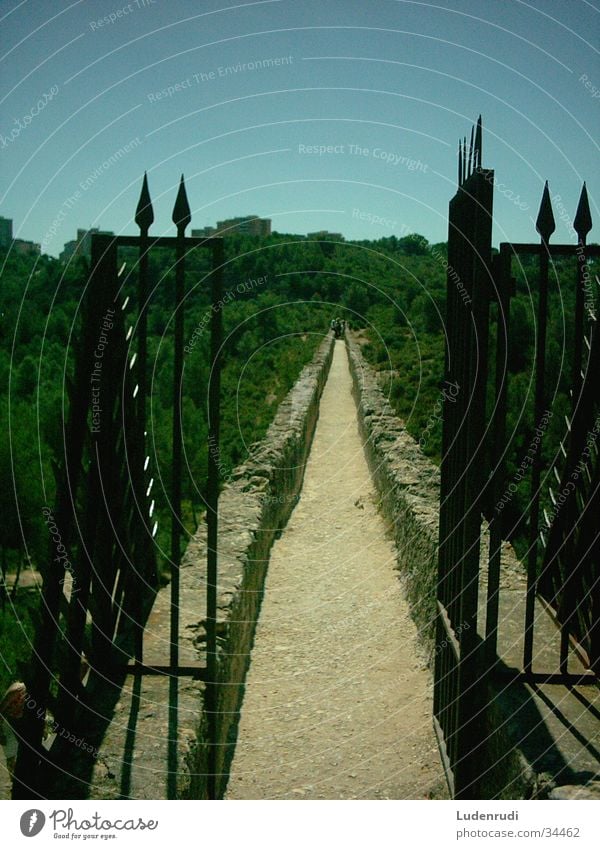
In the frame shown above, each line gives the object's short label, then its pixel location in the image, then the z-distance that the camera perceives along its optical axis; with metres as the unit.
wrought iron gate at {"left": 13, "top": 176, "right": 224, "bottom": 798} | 3.62
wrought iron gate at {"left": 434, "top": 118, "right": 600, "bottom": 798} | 3.74
